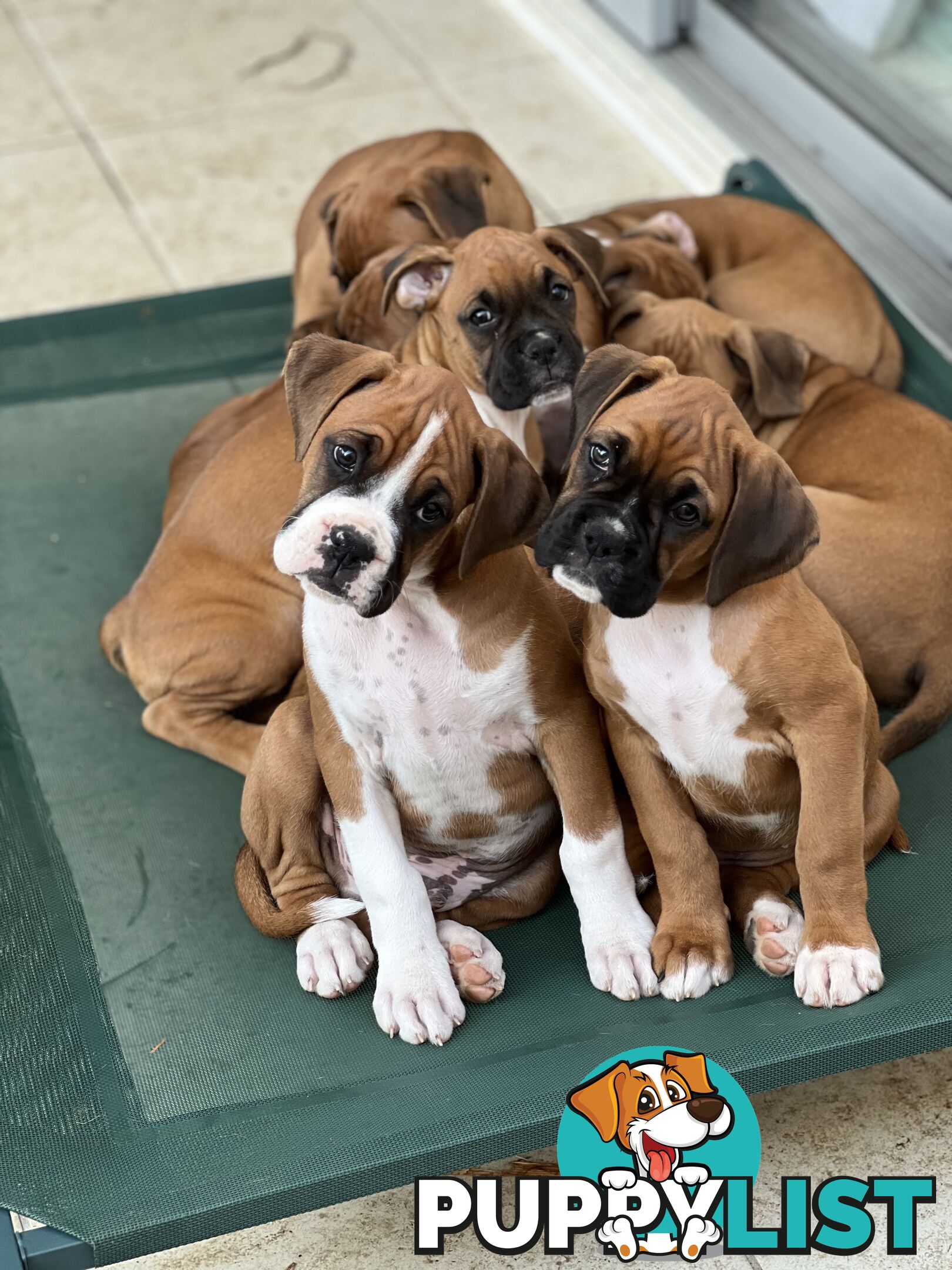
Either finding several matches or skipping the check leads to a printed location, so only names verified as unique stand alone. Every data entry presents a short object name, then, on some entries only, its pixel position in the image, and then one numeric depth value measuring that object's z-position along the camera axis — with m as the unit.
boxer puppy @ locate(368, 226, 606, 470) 3.31
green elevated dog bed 2.49
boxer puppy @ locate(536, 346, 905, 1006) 2.46
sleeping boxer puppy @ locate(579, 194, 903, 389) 3.99
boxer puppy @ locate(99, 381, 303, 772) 3.43
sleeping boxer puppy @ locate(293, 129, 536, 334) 3.85
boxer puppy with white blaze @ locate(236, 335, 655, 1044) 2.56
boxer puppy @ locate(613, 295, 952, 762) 3.22
